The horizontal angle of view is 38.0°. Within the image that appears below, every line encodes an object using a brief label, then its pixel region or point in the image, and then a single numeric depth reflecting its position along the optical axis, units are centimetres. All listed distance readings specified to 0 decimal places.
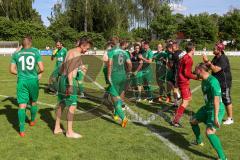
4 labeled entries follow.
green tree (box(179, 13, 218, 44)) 6994
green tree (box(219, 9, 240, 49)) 7043
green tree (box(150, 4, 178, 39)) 6738
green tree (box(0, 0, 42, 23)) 5697
